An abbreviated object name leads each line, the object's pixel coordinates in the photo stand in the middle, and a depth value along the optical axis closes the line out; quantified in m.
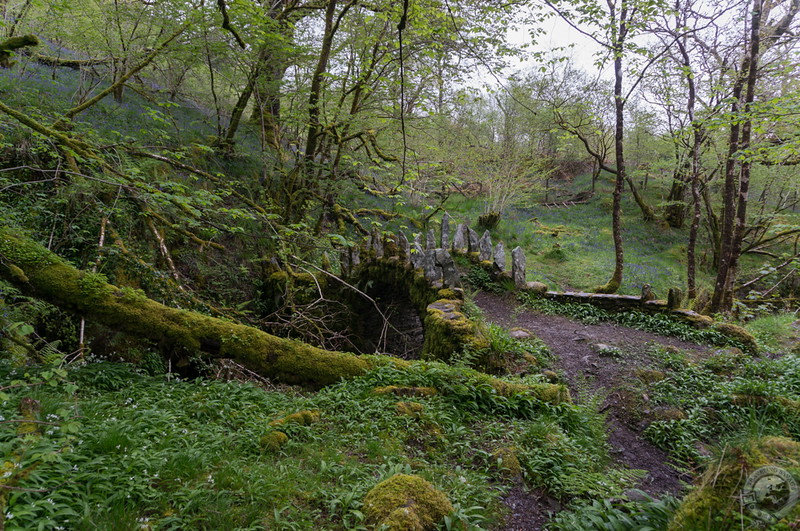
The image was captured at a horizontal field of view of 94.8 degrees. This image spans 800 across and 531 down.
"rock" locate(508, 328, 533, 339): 6.68
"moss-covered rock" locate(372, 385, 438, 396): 4.14
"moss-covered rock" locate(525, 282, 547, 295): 9.06
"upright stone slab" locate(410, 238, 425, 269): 7.29
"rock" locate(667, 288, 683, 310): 7.71
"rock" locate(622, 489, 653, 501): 2.62
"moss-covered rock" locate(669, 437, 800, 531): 1.69
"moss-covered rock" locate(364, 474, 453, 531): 2.14
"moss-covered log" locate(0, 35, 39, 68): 3.30
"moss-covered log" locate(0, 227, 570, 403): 3.97
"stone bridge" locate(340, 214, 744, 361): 5.64
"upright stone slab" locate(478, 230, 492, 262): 10.05
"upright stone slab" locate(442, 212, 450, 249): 10.96
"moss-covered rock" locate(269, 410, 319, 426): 3.36
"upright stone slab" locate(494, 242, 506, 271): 9.33
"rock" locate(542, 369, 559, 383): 5.32
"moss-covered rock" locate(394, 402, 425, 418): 3.71
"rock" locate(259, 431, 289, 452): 2.99
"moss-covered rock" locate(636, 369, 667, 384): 5.34
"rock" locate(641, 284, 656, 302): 8.03
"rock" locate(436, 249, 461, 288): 6.88
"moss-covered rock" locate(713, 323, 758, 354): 6.31
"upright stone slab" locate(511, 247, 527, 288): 8.98
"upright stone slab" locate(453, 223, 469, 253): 10.79
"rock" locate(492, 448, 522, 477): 3.12
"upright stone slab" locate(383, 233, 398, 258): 8.53
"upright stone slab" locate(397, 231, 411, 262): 8.00
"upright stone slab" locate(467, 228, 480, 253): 10.67
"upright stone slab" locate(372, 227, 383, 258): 8.73
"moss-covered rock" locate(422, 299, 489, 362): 5.36
